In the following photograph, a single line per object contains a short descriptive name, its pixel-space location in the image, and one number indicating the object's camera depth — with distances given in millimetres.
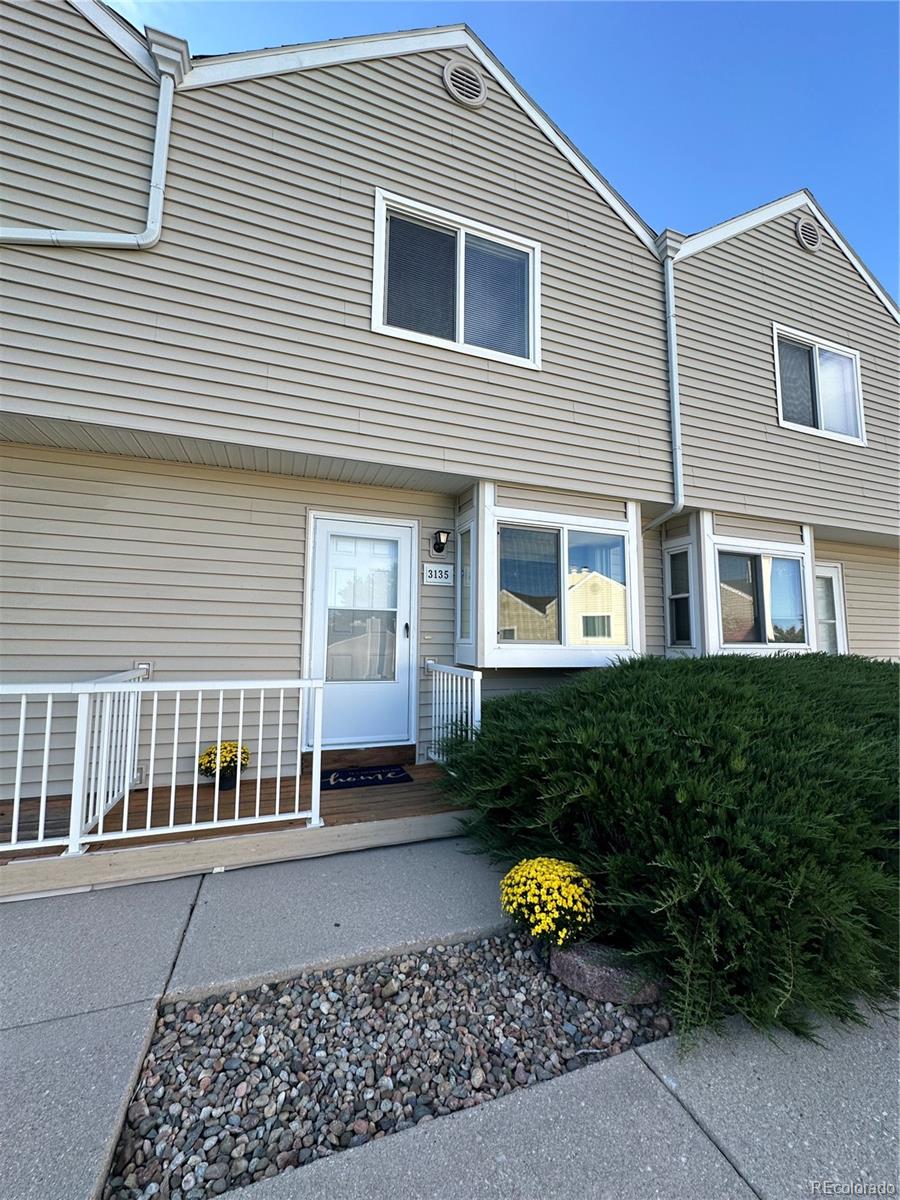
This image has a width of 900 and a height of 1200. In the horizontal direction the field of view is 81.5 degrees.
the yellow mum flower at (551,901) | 2207
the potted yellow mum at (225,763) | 3760
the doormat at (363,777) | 4055
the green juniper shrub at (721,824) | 1915
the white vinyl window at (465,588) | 4562
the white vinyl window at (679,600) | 5613
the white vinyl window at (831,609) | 6993
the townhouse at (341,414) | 3520
